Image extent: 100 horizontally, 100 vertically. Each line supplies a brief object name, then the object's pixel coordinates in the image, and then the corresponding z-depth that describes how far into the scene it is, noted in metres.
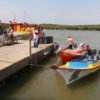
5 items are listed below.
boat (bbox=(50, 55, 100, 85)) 9.59
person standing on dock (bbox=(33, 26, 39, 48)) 15.34
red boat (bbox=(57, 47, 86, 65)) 13.67
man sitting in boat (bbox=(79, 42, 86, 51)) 15.11
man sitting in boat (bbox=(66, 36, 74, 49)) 16.18
